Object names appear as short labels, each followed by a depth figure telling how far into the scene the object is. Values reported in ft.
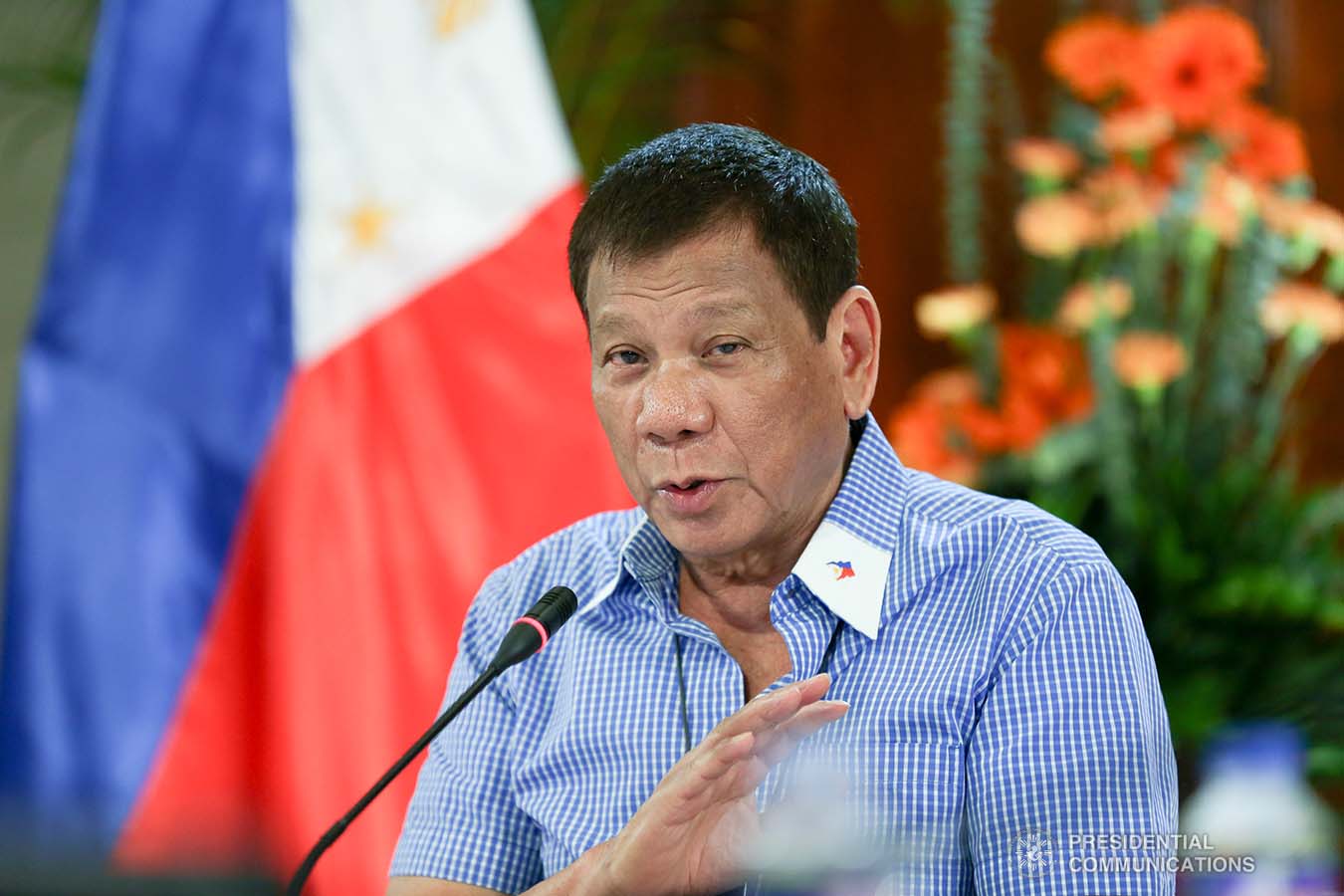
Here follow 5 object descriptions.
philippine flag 16.75
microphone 15.06
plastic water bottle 15.06
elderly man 15.18
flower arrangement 16.90
